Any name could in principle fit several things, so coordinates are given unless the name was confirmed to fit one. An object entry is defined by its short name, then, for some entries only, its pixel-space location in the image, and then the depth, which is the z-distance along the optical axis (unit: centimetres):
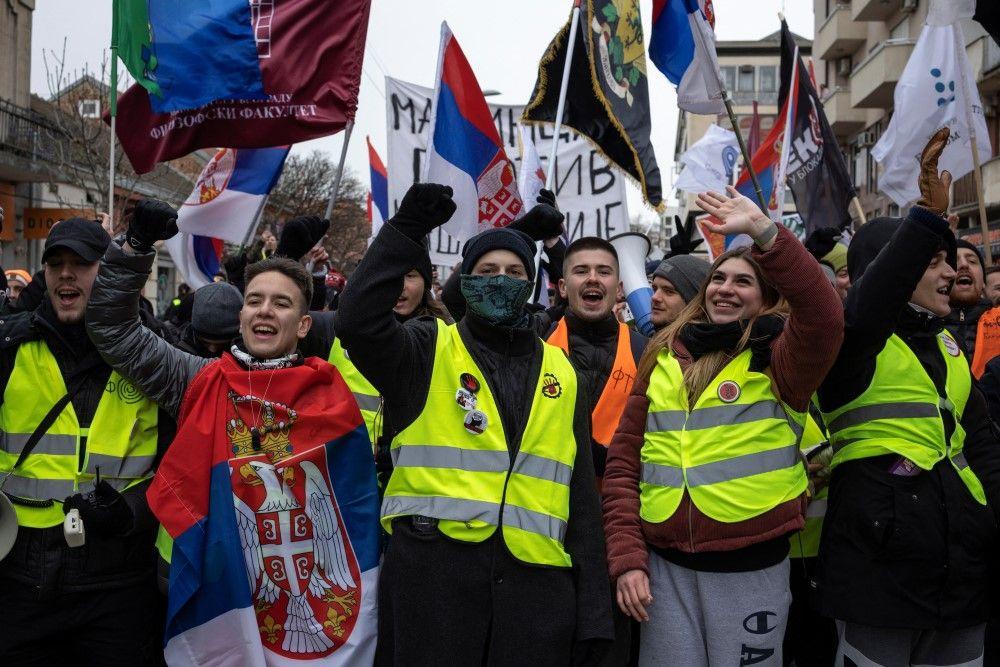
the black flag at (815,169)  748
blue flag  520
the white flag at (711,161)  1119
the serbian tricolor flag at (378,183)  945
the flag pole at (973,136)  648
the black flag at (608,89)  649
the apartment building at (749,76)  5903
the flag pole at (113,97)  444
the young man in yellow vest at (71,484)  324
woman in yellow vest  290
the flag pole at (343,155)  548
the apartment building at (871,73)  2142
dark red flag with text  530
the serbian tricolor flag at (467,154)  602
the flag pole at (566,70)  609
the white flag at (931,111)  690
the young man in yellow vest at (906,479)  307
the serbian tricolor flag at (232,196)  595
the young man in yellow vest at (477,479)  278
